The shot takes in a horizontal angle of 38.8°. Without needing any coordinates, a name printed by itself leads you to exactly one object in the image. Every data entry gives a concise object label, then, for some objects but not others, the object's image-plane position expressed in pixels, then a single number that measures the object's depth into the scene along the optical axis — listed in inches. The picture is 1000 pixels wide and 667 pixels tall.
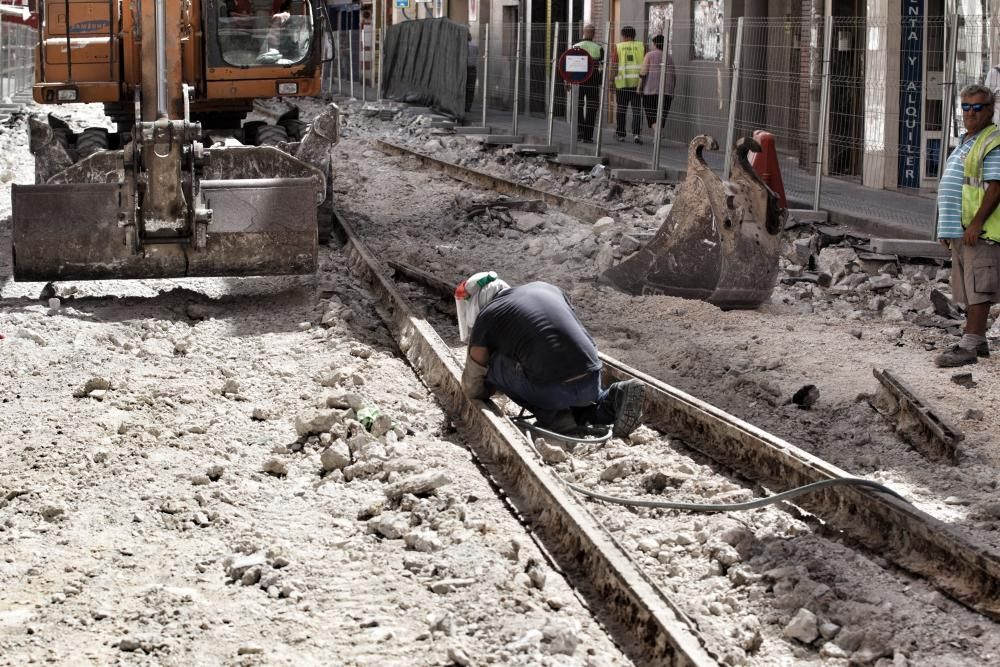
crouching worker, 304.2
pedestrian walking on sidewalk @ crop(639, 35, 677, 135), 848.0
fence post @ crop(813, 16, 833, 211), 607.2
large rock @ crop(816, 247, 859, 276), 529.3
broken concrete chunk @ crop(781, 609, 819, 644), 202.1
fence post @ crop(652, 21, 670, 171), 768.9
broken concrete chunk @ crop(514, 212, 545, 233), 655.8
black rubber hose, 249.7
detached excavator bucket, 462.3
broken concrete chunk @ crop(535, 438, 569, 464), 296.7
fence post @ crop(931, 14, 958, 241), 538.6
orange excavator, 438.9
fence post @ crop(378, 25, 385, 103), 1588.3
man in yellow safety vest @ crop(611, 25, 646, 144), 884.0
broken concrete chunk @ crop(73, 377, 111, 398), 335.9
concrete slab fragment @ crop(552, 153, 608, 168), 863.7
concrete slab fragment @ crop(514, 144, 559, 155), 959.6
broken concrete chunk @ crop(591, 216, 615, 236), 612.1
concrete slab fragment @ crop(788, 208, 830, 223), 603.5
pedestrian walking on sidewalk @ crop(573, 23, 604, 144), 903.1
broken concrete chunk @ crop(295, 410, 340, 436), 302.8
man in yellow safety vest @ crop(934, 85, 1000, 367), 375.9
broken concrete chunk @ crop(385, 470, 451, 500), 263.7
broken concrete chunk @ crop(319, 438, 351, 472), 281.4
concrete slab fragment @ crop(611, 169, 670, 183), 776.3
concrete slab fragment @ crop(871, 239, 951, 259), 525.3
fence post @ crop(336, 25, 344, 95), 1861.5
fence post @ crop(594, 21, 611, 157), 862.5
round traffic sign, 866.8
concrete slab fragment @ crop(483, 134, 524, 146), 1056.0
